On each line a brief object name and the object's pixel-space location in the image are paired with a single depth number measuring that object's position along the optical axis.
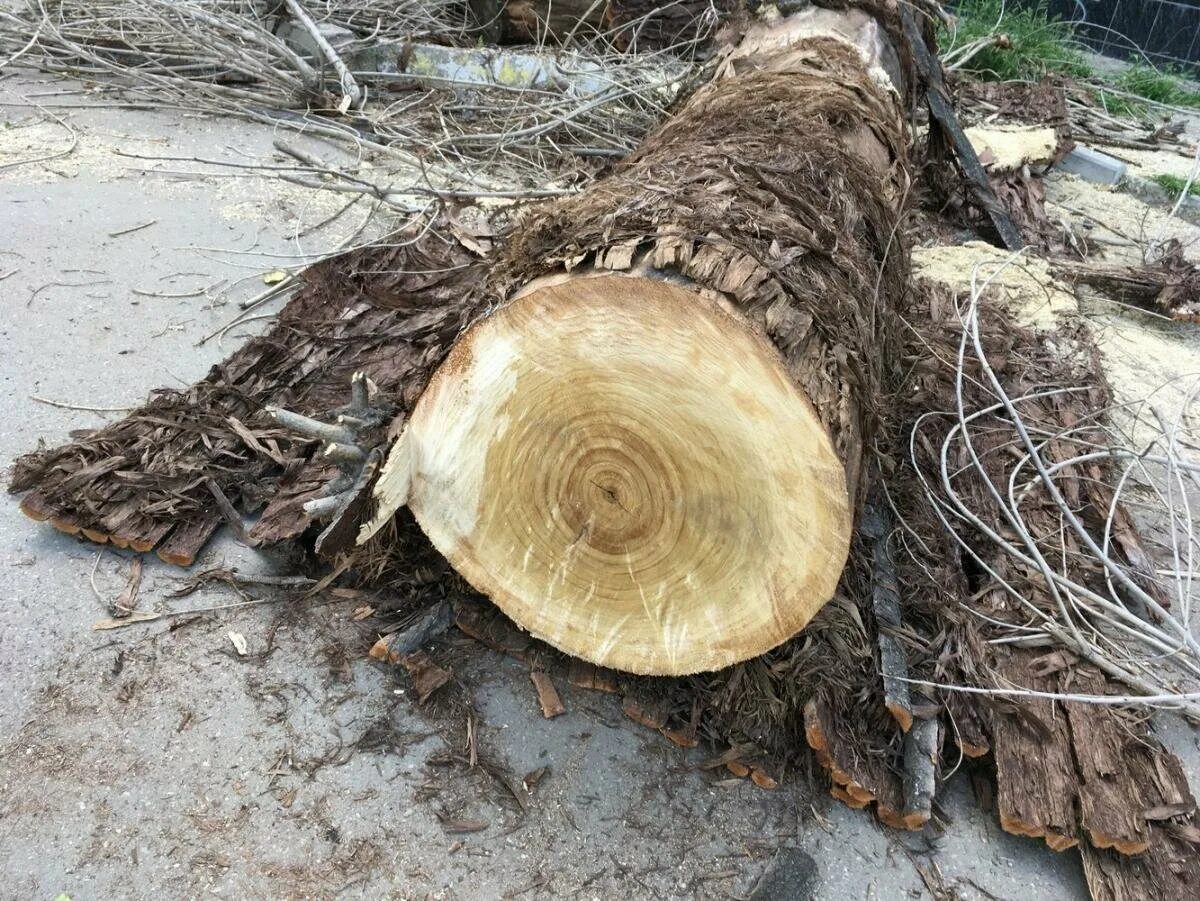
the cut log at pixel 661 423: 1.61
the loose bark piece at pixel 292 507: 2.15
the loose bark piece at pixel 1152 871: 1.70
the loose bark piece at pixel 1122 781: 1.74
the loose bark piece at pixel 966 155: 4.25
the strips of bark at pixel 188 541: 2.20
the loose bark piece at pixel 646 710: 1.98
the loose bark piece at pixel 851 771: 1.81
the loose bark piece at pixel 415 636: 2.01
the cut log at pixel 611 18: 5.77
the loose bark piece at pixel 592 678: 2.06
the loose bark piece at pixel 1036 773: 1.78
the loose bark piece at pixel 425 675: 1.98
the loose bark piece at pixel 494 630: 2.12
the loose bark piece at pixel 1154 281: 3.97
